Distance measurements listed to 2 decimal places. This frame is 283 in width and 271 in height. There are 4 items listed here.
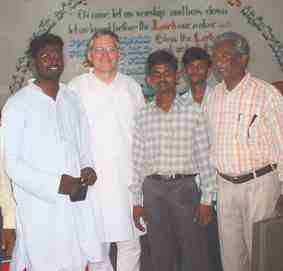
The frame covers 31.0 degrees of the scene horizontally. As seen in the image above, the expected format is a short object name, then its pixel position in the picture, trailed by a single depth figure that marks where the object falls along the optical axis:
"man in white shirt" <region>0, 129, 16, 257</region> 2.33
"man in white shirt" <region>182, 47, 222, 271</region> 3.04
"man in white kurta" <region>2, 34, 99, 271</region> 2.26
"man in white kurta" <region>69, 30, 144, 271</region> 2.64
